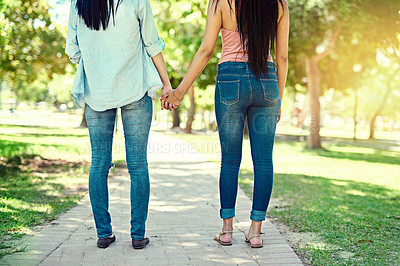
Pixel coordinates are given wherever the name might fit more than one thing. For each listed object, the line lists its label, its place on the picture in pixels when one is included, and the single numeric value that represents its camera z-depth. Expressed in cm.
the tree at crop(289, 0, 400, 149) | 541
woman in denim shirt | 263
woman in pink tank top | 277
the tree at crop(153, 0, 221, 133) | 1011
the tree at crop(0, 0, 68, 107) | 810
